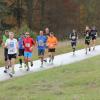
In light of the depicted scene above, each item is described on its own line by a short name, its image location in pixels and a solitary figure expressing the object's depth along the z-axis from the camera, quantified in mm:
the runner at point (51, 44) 23678
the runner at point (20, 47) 21562
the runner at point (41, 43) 22438
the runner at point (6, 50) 19772
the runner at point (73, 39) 28328
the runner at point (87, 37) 29328
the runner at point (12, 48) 18734
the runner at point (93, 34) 31958
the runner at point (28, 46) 20641
